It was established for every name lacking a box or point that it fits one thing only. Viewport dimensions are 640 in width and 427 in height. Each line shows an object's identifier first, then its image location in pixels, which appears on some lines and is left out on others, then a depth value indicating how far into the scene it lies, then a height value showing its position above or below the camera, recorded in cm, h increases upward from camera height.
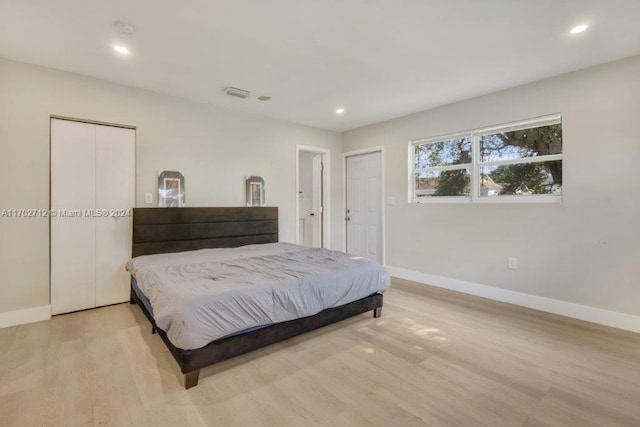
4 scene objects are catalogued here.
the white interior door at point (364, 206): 507 +20
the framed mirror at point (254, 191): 438 +41
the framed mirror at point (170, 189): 362 +36
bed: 188 -50
